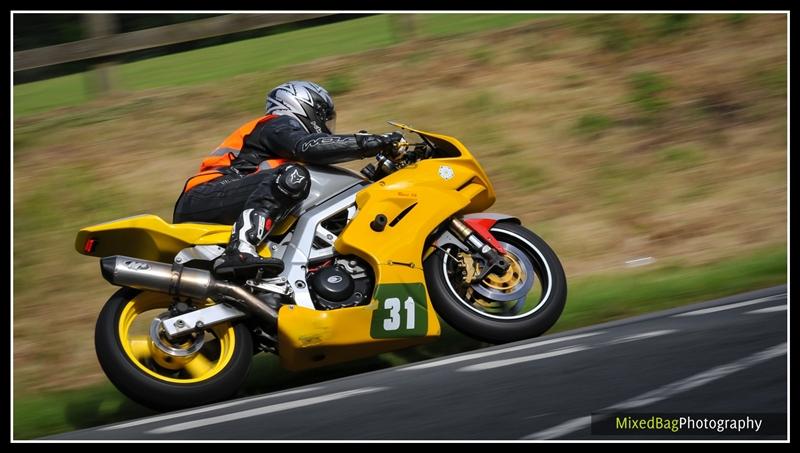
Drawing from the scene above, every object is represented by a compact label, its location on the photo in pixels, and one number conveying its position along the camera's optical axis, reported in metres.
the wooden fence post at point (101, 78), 21.87
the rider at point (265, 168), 11.45
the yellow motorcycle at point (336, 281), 11.11
